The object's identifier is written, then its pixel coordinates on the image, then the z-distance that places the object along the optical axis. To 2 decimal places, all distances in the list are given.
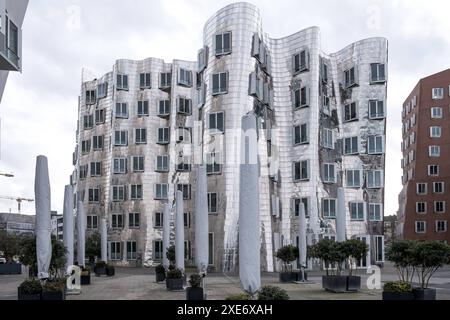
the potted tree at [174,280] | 27.03
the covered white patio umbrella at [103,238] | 42.41
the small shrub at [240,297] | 12.88
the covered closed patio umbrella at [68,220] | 26.50
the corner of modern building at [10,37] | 27.69
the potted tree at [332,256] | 25.14
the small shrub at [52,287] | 18.11
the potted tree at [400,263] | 18.31
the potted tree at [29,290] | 17.88
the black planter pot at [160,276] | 33.19
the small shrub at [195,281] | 20.61
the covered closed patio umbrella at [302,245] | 32.31
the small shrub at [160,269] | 33.19
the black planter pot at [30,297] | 17.78
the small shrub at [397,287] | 18.36
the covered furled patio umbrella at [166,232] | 33.16
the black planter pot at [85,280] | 30.91
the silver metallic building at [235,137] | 50.72
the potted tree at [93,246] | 52.03
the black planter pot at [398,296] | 18.22
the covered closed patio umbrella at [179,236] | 27.30
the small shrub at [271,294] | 13.16
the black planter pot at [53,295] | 17.83
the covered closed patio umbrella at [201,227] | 22.34
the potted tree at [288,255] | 33.06
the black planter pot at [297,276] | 33.06
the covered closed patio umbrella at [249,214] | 13.48
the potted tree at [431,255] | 19.22
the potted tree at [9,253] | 46.66
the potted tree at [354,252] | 24.97
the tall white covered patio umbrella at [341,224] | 26.98
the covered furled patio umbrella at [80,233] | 33.24
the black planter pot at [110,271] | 41.38
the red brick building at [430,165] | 83.19
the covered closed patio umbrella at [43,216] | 19.05
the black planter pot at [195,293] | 20.12
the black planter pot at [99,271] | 40.72
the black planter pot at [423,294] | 18.53
